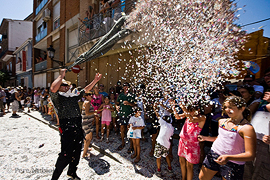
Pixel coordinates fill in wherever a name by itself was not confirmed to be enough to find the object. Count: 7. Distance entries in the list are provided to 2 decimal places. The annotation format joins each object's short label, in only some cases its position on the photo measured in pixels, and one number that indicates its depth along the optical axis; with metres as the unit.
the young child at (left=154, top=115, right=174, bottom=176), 2.84
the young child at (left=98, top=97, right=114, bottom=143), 4.41
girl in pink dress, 2.42
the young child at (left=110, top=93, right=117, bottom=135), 5.17
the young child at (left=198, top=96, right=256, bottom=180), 1.70
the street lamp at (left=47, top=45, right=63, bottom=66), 9.73
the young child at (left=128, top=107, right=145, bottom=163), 3.42
